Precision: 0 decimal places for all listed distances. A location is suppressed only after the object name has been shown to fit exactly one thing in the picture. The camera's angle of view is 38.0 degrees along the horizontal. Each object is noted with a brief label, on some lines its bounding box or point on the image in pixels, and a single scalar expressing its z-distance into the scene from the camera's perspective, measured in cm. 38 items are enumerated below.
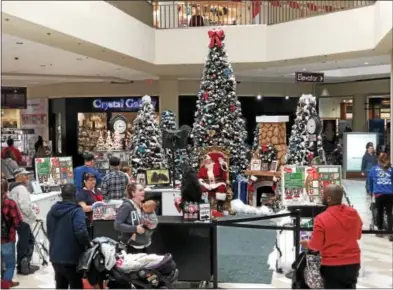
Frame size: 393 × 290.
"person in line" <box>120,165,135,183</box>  1145
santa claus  1238
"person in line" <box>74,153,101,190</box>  926
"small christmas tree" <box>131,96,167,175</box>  1391
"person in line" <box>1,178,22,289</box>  657
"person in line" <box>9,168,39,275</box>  741
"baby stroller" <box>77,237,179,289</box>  525
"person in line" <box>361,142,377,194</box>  1429
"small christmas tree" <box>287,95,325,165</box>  1267
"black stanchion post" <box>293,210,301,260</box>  646
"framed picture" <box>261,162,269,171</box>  1363
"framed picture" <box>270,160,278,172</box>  1351
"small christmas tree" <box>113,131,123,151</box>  1603
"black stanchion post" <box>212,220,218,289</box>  670
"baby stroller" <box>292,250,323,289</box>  518
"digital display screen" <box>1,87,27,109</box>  1891
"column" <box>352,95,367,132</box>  2428
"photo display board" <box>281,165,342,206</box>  842
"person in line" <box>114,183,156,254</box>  570
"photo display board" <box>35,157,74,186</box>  1127
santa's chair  1255
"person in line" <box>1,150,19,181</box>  1173
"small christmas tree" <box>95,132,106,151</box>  1599
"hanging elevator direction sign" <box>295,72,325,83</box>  1548
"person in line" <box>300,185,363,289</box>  465
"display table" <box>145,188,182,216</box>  1136
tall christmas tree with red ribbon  1327
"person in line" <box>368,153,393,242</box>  963
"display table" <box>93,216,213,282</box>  671
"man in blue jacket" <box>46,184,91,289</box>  509
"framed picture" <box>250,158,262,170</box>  1367
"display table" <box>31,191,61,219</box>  957
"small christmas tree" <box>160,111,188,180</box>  1456
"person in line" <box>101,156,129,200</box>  841
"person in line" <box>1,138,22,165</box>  1406
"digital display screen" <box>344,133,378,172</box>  2062
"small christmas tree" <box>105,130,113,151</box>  1592
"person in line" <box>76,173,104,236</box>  726
